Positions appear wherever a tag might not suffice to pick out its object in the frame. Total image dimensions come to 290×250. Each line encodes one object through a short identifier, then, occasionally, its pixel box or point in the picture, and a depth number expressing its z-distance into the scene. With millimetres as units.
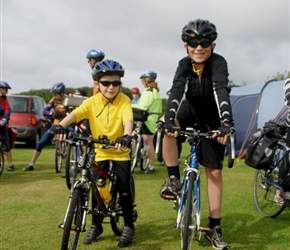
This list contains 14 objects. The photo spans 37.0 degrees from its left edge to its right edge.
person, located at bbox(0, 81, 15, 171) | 9086
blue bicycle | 3625
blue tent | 12047
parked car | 15133
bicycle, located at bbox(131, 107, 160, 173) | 9359
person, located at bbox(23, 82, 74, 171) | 9055
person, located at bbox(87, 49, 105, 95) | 6391
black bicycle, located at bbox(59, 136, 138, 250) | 3617
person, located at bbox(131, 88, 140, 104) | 14367
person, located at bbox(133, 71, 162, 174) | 9648
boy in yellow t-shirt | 4430
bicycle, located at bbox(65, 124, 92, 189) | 7277
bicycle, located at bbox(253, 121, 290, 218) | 5276
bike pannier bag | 5145
